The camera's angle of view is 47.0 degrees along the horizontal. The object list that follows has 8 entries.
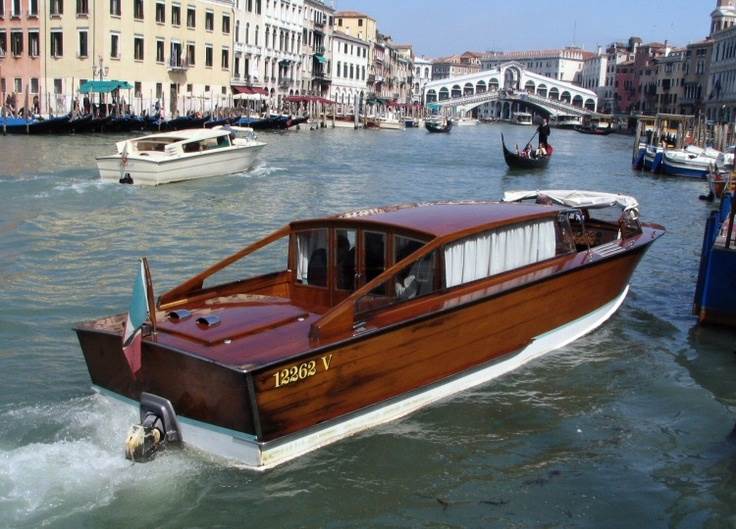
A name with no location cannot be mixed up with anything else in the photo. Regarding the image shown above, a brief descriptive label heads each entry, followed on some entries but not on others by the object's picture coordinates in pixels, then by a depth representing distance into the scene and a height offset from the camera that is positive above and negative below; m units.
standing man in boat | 27.44 -0.74
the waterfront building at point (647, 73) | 88.00 +5.10
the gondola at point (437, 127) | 58.50 -1.09
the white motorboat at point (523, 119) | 98.88 -0.44
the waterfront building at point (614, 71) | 101.94 +5.81
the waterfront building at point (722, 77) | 63.88 +3.68
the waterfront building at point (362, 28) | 72.56 +6.73
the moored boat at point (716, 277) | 7.70 -1.40
